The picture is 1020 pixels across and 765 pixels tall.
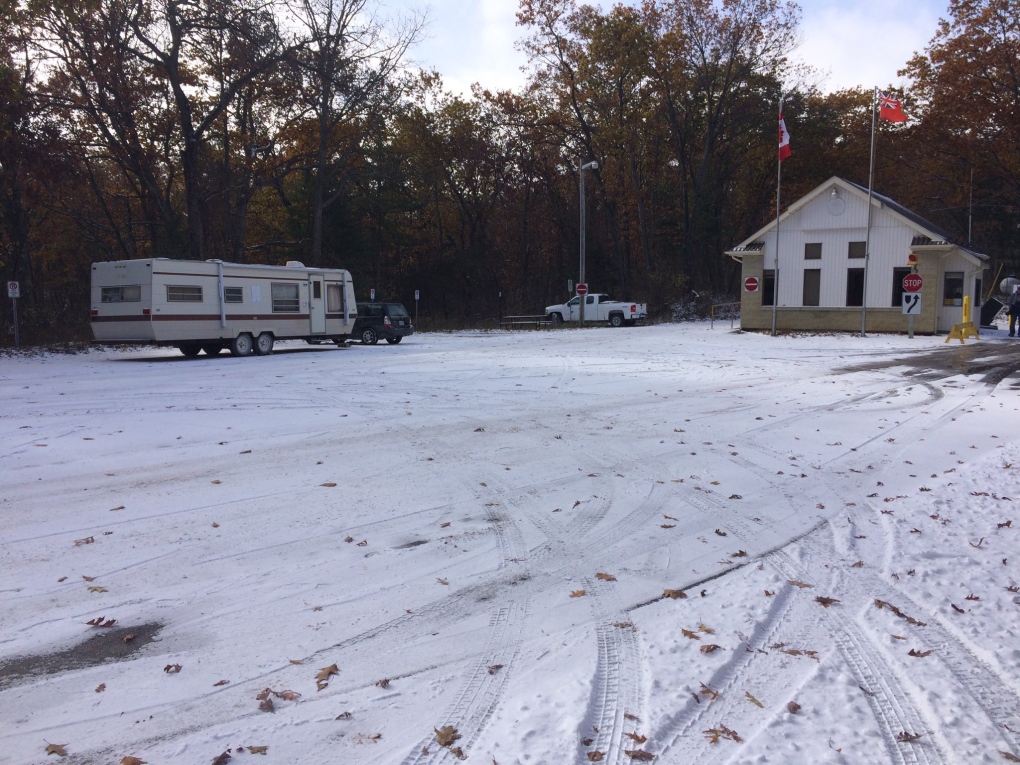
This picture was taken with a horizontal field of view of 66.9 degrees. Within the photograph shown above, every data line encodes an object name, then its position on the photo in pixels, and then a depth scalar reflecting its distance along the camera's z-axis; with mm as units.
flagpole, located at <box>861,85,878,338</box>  30162
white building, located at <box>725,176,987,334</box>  32188
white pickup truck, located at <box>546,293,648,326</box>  44562
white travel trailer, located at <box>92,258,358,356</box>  21969
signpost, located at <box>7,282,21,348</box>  25516
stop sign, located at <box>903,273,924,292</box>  26797
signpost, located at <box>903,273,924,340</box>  26844
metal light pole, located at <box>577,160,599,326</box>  43447
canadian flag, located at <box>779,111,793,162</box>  29516
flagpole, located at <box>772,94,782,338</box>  32925
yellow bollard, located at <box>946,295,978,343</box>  27609
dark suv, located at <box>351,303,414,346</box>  30391
